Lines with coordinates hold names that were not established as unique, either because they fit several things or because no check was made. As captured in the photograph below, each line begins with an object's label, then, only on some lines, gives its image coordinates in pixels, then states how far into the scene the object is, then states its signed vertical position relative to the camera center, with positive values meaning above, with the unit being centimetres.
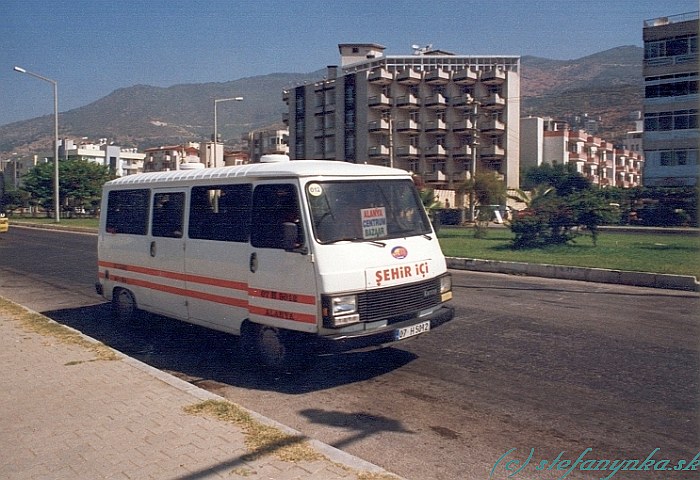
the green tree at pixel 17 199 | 7194 +235
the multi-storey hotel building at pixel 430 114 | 7344 +1200
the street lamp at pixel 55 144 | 4762 +565
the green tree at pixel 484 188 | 3287 +153
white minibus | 669 -43
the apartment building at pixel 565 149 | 9344 +1034
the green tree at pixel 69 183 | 6469 +374
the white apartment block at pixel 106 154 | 13725 +1428
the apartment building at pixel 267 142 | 10462 +1282
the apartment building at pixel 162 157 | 12364 +1249
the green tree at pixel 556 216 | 2011 +5
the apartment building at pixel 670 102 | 5450 +986
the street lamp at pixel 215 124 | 3164 +474
